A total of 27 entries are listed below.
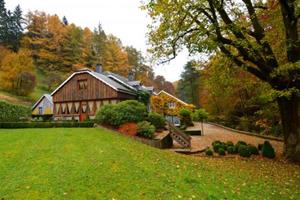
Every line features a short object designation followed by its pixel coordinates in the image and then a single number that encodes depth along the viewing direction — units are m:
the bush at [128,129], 11.67
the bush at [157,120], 13.98
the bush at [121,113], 12.30
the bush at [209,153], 10.11
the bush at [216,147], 10.71
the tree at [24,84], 33.81
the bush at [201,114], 20.69
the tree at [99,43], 41.85
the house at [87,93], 19.75
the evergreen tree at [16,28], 42.66
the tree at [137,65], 42.61
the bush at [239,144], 10.48
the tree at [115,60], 39.74
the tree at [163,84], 46.17
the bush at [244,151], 9.94
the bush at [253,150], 10.20
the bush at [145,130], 11.49
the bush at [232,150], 10.49
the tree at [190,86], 35.96
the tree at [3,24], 42.64
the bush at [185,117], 23.99
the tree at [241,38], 8.28
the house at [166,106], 21.43
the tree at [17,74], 32.88
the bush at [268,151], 9.81
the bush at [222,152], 10.27
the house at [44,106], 29.97
